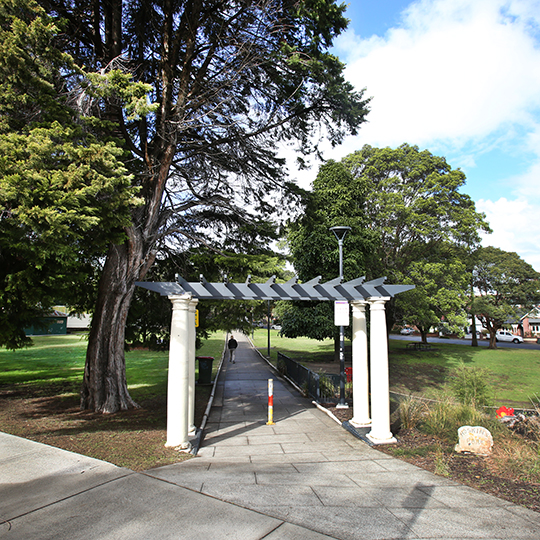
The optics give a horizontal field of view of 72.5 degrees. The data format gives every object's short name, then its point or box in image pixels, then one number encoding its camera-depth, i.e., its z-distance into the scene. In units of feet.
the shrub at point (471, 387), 29.63
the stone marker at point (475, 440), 21.16
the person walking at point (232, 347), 77.76
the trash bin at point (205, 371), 50.16
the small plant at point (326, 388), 39.09
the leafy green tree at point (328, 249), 72.02
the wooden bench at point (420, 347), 99.24
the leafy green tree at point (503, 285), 112.68
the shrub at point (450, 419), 25.05
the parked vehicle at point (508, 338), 149.93
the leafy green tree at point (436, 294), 74.49
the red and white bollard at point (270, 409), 30.04
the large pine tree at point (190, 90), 31.65
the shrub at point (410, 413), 27.50
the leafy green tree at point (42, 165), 18.67
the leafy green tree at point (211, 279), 36.60
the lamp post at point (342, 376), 35.47
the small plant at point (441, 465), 18.48
